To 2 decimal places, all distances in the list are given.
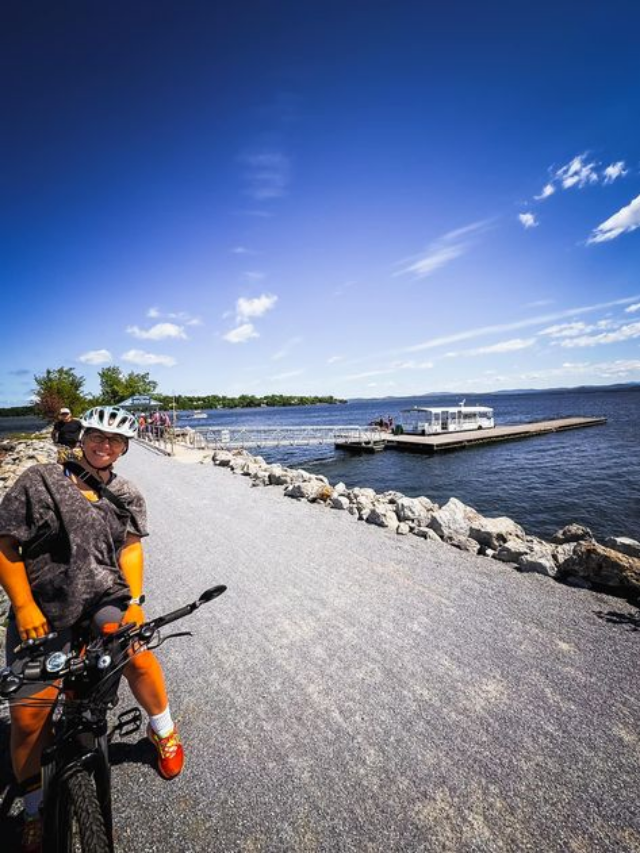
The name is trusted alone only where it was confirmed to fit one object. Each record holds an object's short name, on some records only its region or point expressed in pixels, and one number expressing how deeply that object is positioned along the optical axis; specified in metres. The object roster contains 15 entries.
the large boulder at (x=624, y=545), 6.13
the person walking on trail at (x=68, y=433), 6.90
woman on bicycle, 2.07
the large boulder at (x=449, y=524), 7.49
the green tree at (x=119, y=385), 45.16
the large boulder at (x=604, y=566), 5.15
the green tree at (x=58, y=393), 32.97
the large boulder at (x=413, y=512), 8.14
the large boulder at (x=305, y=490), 10.41
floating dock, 29.66
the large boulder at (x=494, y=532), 7.23
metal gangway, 29.82
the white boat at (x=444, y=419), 36.09
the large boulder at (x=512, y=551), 6.41
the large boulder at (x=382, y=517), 8.20
